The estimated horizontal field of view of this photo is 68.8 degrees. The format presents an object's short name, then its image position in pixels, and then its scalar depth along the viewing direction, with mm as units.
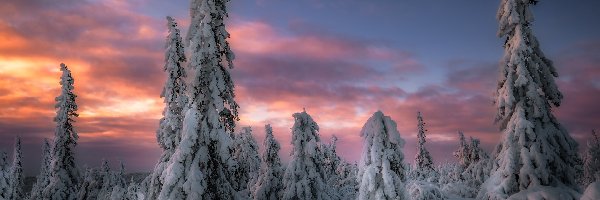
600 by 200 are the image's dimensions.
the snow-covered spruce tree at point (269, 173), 34594
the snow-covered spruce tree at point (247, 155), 51375
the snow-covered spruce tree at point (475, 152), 53219
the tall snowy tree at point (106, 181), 41384
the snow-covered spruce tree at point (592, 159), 76038
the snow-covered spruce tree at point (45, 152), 84012
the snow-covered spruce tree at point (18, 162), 66106
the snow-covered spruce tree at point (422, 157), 69938
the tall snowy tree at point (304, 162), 32469
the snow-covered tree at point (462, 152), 57319
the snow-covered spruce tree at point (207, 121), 17578
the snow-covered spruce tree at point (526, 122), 16953
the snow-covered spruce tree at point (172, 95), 22078
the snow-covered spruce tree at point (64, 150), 35656
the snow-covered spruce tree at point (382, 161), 16406
